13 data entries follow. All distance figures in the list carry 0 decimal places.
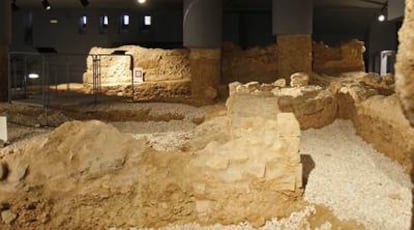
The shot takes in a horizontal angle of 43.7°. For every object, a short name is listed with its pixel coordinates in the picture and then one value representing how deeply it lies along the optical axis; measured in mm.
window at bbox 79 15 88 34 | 25281
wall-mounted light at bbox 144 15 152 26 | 25391
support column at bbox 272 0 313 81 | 17359
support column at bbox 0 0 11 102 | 16000
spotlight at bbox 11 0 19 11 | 24273
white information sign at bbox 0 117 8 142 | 8773
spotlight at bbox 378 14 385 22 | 20967
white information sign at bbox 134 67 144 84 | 19516
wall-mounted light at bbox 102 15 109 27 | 25109
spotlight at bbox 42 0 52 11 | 20809
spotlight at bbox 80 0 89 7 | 22019
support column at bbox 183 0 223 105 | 18188
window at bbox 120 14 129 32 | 25234
